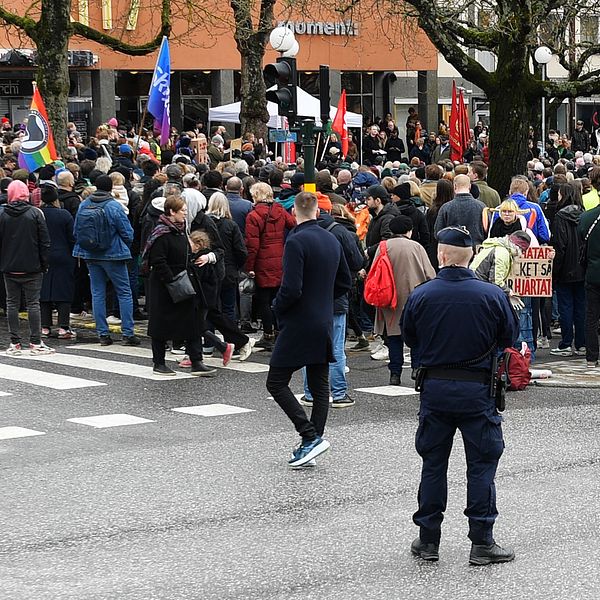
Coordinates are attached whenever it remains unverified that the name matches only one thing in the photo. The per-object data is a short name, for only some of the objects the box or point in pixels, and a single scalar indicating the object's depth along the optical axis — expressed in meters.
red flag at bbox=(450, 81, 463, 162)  26.12
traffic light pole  14.79
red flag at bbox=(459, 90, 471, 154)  26.28
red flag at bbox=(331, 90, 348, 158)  27.53
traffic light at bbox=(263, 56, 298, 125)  15.91
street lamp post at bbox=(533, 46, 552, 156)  34.91
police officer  6.97
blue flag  21.69
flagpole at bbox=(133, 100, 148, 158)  25.15
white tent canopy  32.03
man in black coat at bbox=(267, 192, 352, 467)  9.39
